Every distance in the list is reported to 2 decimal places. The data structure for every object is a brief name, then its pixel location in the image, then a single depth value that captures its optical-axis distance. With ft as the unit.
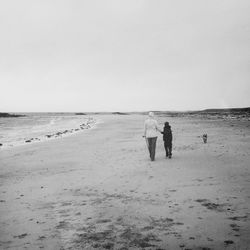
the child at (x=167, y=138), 42.63
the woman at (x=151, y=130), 41.74
